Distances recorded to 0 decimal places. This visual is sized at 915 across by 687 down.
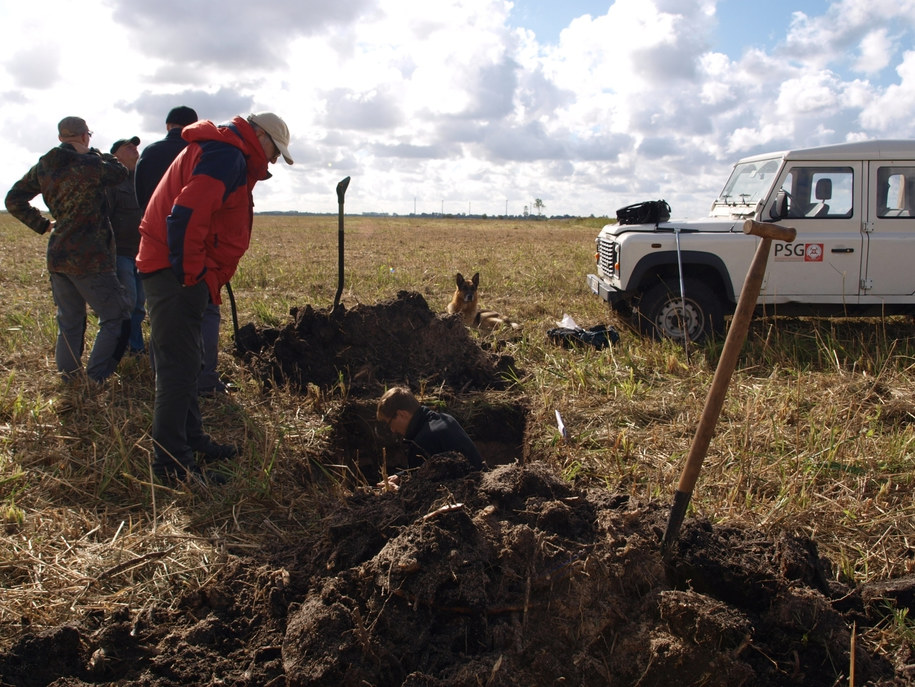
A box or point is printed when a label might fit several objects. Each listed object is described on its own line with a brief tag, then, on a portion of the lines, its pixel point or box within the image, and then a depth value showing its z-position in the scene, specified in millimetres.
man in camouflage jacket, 4762
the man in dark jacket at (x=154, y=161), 4859
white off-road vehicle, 6531
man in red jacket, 3418
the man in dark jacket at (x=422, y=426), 3727
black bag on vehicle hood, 7223
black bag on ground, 6773
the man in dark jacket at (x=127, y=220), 5441
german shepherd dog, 8352
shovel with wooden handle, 2232
